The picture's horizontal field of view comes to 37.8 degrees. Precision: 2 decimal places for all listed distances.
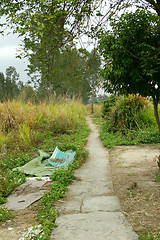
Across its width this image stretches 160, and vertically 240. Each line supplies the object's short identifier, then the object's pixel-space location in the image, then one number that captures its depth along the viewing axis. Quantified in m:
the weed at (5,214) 2.93
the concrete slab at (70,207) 3.12
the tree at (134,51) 3.63
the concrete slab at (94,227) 2.42
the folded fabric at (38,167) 4.86
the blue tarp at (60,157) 5.44
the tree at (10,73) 29.36
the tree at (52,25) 4.03
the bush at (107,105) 12.12
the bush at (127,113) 9.14
